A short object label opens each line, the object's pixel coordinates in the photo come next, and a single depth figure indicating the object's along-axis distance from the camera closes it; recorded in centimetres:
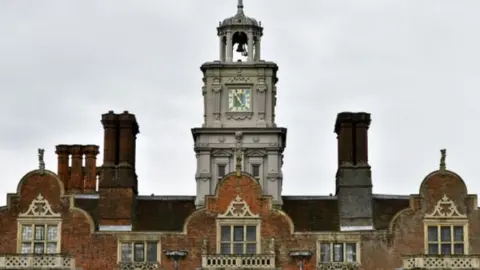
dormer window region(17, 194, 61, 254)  6819
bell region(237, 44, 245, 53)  7919
